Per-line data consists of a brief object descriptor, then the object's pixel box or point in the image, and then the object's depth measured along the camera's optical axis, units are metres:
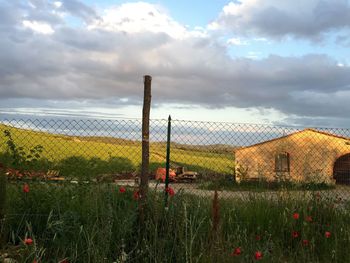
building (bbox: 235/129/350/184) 27.75
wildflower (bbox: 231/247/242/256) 3.91
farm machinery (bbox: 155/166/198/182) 30.08
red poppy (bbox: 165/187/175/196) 5.38
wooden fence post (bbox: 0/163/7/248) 4.55
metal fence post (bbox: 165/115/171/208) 7.31
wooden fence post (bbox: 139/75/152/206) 6.18
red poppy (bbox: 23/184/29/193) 5.11
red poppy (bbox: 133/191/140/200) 5.49
